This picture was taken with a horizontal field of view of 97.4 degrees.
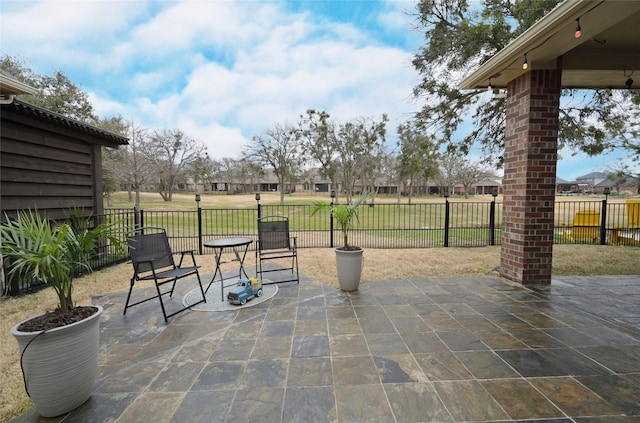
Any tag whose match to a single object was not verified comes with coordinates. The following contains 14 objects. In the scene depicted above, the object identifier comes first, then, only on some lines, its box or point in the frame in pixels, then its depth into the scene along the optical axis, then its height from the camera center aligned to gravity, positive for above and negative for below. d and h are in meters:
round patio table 3.68 -0.64
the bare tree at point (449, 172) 36.76 +3.43
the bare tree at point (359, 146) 23.92 +4.36
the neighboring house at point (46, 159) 4.16 +0.67
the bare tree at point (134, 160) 16.59 +2.17
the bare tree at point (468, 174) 38.58 +3.17
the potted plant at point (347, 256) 3.73 -0.80
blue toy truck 3.41 -1.19
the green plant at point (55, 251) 1.67 -0.34
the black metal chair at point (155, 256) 3.11 -0.72
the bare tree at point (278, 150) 25.39 +4.31
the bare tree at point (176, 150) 22.55 +4.10
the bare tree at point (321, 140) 23.81 +4.95
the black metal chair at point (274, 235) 4.49 -0.62
